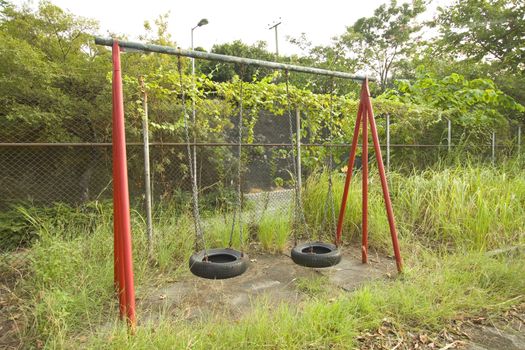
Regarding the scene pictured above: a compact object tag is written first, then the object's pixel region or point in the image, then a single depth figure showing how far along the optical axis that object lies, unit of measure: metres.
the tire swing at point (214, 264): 2.09
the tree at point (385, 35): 18.45
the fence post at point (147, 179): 3.21
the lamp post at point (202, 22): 9.45
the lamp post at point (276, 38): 16.42
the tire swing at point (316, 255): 2.44
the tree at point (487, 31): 7.49
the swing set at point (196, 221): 1.96
